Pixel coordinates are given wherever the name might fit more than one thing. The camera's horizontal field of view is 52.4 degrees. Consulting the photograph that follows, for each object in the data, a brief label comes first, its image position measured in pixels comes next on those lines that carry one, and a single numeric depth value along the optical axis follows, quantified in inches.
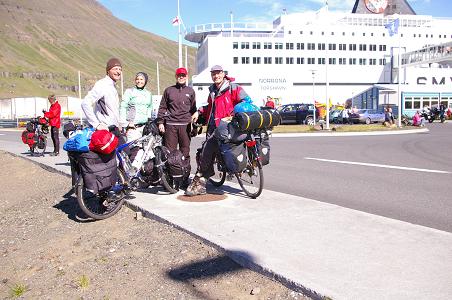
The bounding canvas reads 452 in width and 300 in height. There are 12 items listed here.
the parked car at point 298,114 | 1432.1
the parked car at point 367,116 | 1530.5
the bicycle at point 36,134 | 549.3
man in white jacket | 232.5
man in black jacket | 276.4
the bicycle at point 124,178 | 229.9
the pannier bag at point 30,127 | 557.6
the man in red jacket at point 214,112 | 257.9
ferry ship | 2824.8
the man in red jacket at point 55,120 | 520.4
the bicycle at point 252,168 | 250.5
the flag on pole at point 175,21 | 1348.4
